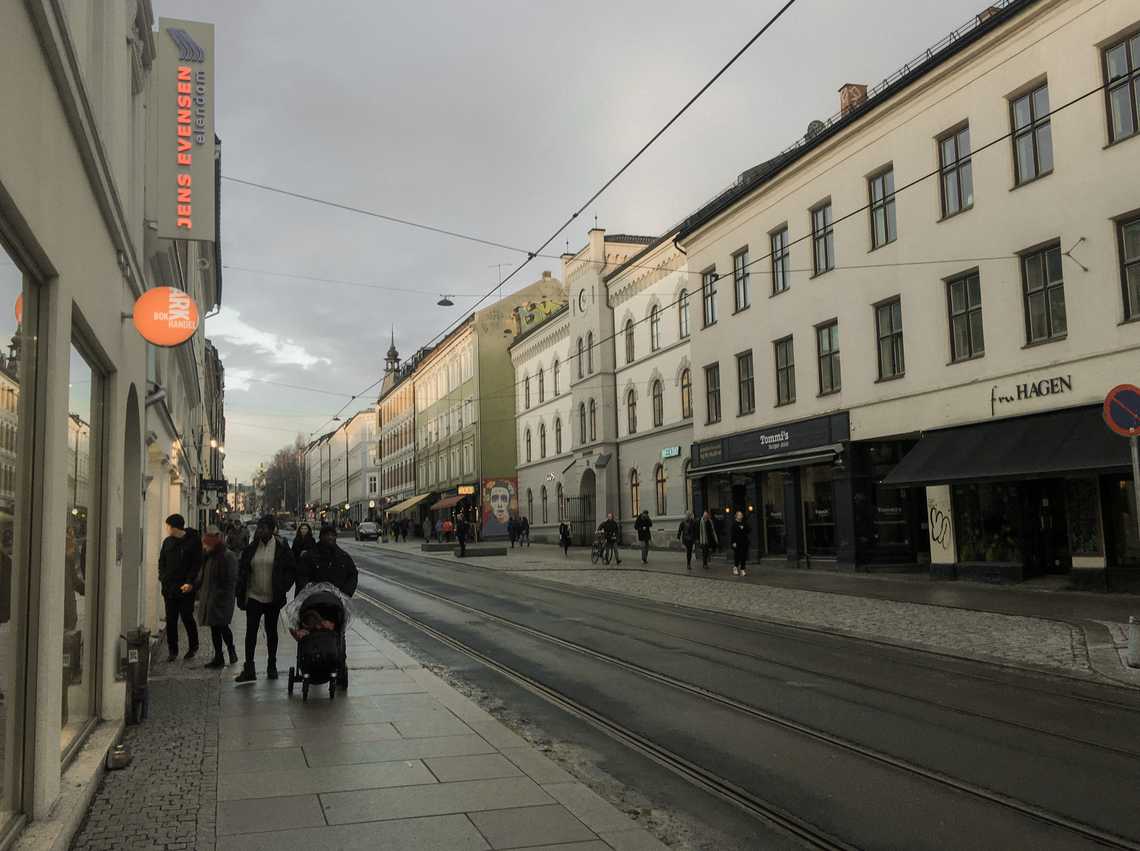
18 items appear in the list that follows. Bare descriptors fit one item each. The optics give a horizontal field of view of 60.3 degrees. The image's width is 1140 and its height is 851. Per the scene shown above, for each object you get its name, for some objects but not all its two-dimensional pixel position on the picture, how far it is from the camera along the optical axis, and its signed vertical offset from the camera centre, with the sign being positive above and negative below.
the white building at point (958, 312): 17.78 +4.31
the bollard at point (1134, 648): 10.85 -1.68
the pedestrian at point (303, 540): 11.37 -0.17
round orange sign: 9.59 +2.12
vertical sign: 12.51 +5.19
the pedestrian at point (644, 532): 32.59 -0.62
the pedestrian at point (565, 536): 41.25 -0.83
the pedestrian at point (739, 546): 26.19 -0.95
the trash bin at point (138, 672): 8.19 -1.18
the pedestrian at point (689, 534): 29.27 -0.67
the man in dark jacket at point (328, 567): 10.35 -0.44
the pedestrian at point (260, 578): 10.70 -0.56
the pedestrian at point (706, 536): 28.97 -0.73
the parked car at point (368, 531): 76.06 -0.63
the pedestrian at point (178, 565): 11.67 -0.41
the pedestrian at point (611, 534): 32.66 -0.65
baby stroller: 9.45 -1.08
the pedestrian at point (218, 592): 11.62 -0.76
